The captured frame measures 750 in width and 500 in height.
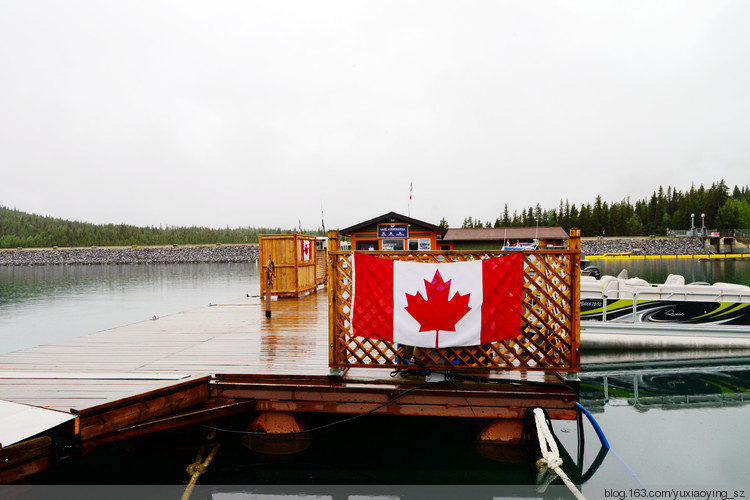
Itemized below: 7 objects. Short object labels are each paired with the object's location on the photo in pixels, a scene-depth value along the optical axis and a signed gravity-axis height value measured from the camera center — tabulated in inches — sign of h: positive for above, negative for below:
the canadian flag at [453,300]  181.3 -25.2
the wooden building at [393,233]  797.9 +22.6
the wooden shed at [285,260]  486.6 -15.6
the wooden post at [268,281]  366.6 -31.0
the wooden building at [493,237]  1203.9 +15.6
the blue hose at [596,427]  188.9 -89.5
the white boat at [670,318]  455.2 -89.3
